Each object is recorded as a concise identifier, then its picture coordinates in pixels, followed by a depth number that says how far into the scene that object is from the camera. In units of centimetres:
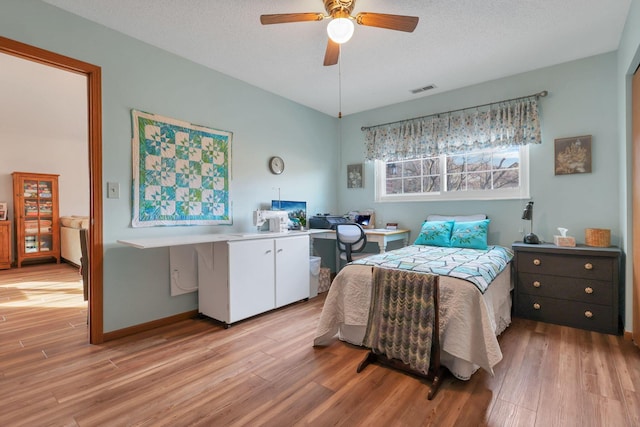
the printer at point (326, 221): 403
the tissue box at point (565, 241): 277
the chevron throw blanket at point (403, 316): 184
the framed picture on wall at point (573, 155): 292
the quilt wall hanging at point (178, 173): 264
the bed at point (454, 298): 179
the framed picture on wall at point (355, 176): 459
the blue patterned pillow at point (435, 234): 332
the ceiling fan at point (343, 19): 186
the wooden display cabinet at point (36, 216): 547
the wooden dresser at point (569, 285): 250
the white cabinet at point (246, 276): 268
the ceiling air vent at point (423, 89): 361
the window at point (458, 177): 340
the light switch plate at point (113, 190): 246
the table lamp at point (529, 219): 296
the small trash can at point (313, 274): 358
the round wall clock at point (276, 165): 377
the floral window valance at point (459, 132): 320
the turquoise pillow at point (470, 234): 311
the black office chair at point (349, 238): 356
